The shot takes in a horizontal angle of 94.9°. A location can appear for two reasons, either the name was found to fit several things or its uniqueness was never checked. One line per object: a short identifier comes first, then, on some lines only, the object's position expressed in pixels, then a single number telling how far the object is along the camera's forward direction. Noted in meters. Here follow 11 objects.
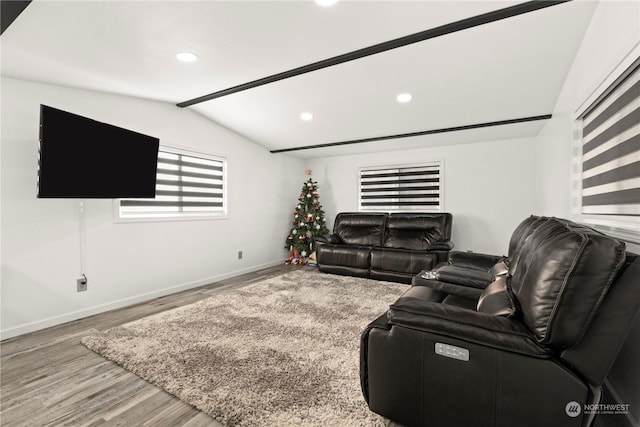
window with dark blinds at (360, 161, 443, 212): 5.41
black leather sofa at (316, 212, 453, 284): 4.40
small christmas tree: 5.95
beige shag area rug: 1.66
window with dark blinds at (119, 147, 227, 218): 3.88
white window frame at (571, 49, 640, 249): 1.66
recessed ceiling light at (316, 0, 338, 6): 2.02
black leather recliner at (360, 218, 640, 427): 1.09
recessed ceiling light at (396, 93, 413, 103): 3.51
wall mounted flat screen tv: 2.49
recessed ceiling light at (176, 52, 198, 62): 2.63
